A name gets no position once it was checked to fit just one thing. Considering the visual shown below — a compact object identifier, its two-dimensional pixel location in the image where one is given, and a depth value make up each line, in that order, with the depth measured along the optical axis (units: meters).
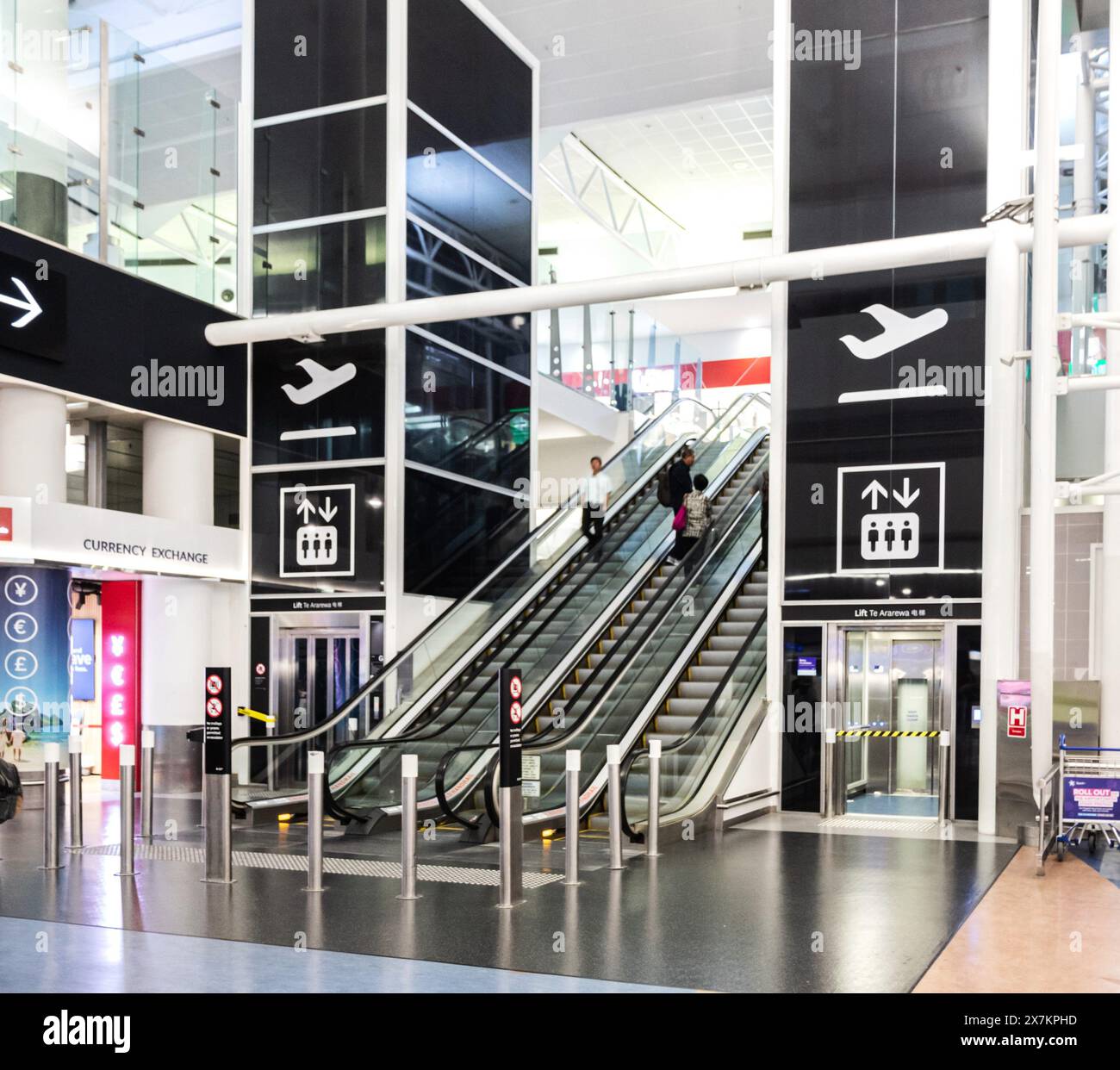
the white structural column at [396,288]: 15.20
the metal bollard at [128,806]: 8.68
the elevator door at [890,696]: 12.59
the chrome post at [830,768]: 12.34
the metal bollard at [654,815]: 9.75
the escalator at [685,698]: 10.53
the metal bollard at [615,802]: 9.08
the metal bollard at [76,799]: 9.79
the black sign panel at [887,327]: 12.28
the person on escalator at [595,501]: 16.86
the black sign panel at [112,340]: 12.45
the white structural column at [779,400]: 12.69
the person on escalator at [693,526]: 15.65
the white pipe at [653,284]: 11.66
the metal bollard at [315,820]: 8.11
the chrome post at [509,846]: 7.60
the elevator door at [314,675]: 15.39
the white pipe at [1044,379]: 10.16
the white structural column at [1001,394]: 11.65
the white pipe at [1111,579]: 12.04
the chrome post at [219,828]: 8.43
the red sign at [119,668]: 15.12
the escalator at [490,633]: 11.45
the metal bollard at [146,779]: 10.69
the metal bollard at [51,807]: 9.07
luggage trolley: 9.38
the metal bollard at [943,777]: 11.94
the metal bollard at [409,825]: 7.83
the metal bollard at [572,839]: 8.36
